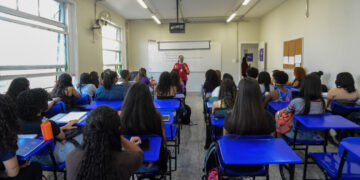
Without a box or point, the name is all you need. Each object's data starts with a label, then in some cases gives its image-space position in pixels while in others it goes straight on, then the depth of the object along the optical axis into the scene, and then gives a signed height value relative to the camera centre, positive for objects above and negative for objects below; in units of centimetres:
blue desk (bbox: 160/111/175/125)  231 -48
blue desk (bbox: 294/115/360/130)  204 -47
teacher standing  762 +18
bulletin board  585 +54
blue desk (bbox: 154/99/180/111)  306 -42
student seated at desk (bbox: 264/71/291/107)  348 -29
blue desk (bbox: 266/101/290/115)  310 -44
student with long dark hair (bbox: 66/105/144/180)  113 -41
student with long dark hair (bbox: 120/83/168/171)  187 -34
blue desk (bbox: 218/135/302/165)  138 -52
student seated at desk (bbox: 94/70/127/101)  356 -26
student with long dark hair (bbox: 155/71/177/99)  381 -23
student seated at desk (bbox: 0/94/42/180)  137 -40
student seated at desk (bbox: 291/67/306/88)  510 -1
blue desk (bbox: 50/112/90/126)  230 -46
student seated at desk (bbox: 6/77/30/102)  276 -14
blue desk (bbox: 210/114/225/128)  240 -51
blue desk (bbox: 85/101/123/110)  317 -43
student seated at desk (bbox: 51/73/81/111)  336 -22
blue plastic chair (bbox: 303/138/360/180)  159 -71
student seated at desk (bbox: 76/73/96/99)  413 -22
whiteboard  946 +68
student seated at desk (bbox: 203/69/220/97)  458 -14
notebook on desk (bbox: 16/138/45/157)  152 -50
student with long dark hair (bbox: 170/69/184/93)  465 -12
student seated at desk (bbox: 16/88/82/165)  189 -38
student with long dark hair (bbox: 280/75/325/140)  246 -31
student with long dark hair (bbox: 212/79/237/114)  258 -25
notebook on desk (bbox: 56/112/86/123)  233 -45
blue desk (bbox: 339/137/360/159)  148 -50
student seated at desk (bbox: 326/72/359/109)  329 -25
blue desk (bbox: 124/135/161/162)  148 -52
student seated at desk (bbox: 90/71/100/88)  470 -8
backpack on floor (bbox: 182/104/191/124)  467 -88
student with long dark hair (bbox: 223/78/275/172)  179 -32
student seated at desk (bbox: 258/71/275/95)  406 -15
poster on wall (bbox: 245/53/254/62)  980 +73
